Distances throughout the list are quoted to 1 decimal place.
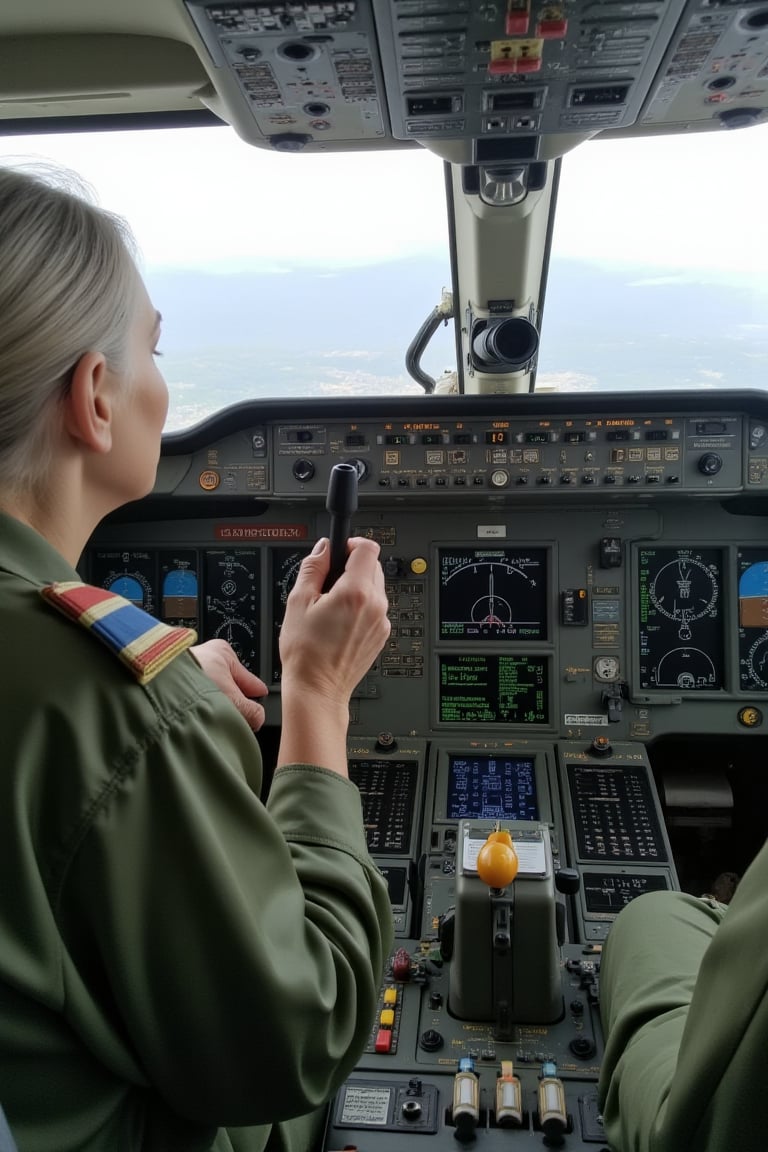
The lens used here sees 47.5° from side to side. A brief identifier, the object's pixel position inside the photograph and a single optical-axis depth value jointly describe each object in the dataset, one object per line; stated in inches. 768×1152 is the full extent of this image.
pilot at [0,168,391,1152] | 28.6
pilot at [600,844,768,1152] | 30.1
